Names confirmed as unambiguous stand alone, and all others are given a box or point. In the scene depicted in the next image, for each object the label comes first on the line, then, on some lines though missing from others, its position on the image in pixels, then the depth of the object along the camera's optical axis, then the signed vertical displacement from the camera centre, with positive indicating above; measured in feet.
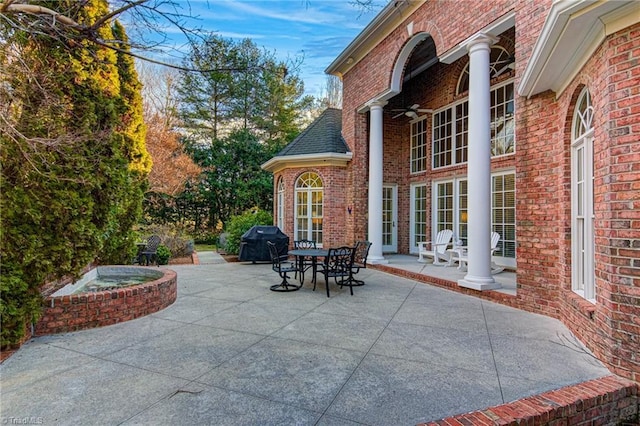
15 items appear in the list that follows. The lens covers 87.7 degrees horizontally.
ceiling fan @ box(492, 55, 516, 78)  24.96 +11.85
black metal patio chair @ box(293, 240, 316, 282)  21.81 -3.04
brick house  9.45 +3.73
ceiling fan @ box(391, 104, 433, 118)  32.91 +10.71
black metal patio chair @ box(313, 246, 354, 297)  19.43 -2.83
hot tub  12.78 -3.68
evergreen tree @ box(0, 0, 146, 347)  10.96 +1.94
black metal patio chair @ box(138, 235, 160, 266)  29.44 -2.99
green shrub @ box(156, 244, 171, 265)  31.65 -3.58
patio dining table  20.67 -2.29
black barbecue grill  33.12 -2.74
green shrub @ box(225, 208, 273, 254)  38.24 -1.00
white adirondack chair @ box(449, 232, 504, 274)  24.31 -2.97
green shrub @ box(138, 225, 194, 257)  36.24 -2.53
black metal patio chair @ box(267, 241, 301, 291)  20.87 -3.90
